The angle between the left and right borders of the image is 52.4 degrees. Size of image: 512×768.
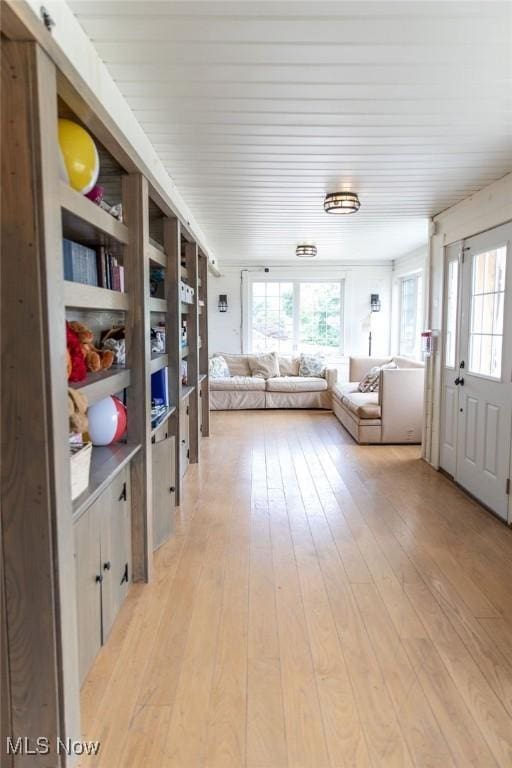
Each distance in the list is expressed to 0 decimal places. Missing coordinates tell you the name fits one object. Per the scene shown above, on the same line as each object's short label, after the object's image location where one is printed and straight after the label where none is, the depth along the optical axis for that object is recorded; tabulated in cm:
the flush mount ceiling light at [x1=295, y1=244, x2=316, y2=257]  668
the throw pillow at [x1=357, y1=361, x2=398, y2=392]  670
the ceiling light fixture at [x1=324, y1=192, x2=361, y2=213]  399
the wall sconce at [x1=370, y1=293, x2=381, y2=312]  875
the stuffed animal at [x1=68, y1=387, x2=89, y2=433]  167
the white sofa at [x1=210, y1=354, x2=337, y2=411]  795
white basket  177
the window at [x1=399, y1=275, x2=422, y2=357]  771
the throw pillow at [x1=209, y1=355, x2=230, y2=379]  805
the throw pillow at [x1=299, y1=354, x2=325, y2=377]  828
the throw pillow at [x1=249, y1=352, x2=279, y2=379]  826
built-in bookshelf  133
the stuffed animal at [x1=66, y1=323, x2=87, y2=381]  194
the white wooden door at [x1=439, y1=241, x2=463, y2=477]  441
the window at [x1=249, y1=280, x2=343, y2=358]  897
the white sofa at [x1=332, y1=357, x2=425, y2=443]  569
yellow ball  172
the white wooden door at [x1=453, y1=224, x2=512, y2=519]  355
